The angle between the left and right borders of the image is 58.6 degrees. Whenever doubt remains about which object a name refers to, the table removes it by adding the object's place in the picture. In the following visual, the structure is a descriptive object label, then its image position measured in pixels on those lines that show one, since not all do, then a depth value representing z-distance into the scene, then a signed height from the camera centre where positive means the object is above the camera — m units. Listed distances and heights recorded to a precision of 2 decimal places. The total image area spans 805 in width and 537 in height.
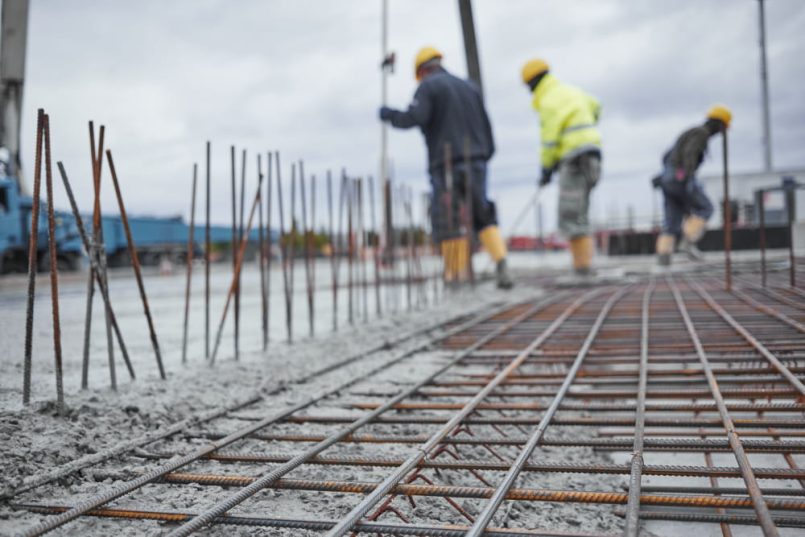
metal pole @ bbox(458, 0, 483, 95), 8.98 +2.64
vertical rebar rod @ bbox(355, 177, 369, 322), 5.01 +0.26
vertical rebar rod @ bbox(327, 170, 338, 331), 4.48 +0.03
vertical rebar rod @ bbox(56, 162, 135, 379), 2.61 +0.01
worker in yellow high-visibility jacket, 6.57 +0.99
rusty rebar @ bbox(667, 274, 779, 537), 1.26 -0.49
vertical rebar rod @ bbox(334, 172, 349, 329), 4.73 +0.37
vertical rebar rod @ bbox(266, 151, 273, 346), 3.80 +0.37
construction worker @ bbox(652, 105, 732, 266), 8.67 +0.83
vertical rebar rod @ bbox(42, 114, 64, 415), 2.26 -0.02
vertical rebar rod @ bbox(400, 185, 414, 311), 5.61 +0.04
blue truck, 16.34 +0.73
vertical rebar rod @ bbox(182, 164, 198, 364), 3.38 +0.05
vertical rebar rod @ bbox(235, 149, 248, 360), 3.40 +0.25
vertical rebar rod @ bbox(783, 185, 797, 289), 4.55 +0.04
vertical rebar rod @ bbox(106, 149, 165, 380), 2.82 +0.01
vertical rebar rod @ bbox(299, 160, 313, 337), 4.13 +0.21
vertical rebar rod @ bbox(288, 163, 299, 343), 3.97 +0.09
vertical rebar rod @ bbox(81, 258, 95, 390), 2.62 -0.28
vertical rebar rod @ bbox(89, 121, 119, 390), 2.65 +0.14
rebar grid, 1.51 -0.52
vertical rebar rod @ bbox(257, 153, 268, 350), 3.62 -0.05
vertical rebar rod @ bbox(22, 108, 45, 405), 2.24 +0.00
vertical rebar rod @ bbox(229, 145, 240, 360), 3.40 +0.35
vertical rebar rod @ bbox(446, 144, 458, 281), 6.35 +0.56
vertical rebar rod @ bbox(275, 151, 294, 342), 3.82 +0.07
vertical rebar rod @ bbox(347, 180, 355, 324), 4.73 +0.12
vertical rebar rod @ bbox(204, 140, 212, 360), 3.13 -0.08
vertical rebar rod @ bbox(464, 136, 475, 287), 6.44 +0.50
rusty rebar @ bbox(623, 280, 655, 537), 1.32 -0.49
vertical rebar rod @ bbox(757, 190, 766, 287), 4.88 +0.19
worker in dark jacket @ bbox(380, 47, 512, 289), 6.42 +1.00
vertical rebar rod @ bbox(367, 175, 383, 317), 5.10 +0.03
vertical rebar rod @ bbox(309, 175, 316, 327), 4.35 +0.29
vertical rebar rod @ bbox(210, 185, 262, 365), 3.28 +0.01
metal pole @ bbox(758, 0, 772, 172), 15.12 +3.70
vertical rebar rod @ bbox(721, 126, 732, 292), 4.80 +0.20
